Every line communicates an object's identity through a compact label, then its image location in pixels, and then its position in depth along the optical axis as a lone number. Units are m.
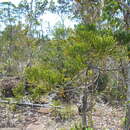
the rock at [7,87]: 5.12
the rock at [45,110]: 3.91
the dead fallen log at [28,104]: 4.09
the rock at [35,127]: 3.25
